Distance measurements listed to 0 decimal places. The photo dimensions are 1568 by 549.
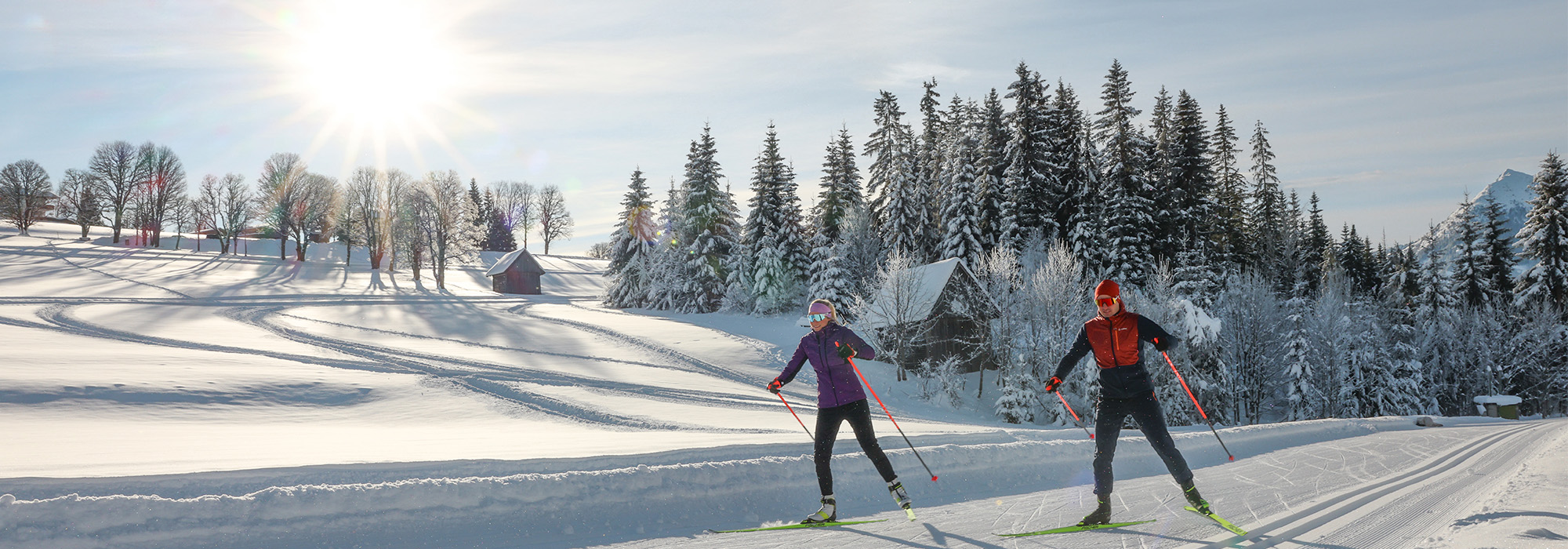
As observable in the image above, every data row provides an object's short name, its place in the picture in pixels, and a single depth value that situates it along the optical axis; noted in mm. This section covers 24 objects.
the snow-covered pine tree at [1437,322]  41156
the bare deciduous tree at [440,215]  65250
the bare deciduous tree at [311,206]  72062
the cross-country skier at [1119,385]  5781
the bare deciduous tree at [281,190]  72625
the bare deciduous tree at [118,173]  72688
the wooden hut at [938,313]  34438
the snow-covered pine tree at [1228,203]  42625
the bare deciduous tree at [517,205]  104438
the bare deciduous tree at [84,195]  76438
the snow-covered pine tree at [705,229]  48750
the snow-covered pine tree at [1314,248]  51084
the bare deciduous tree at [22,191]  80875
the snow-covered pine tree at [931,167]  44938
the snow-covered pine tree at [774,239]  45031
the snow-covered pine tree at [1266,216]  48219
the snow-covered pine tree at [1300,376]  36062
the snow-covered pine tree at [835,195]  50875
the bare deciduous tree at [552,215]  106062
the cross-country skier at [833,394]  6234
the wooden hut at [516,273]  69188
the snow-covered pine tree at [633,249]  51938
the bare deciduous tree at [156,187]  74125
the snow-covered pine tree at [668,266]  49594
